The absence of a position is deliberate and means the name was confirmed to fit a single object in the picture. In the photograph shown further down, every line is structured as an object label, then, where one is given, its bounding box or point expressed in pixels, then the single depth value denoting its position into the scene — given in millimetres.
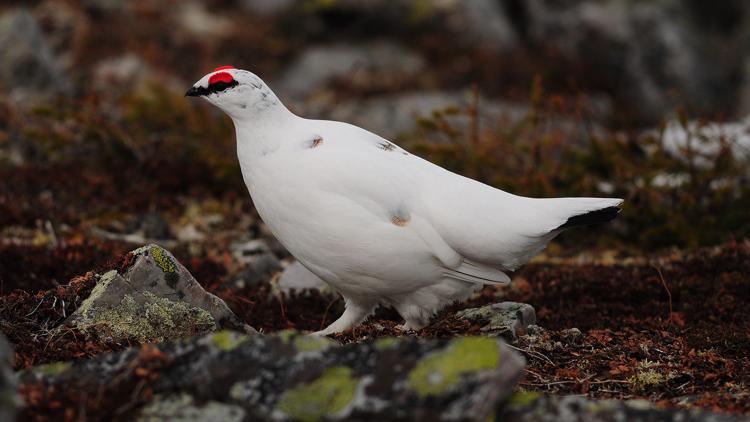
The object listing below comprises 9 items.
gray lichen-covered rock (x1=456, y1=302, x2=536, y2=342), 9430
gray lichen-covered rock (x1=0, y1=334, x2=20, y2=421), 5227
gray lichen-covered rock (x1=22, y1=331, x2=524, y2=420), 5898
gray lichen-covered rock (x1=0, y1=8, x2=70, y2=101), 23500
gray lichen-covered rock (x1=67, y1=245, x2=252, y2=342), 8945
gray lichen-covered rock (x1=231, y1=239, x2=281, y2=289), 13008
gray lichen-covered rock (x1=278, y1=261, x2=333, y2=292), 12484
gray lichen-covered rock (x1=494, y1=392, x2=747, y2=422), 6113
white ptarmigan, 8883
